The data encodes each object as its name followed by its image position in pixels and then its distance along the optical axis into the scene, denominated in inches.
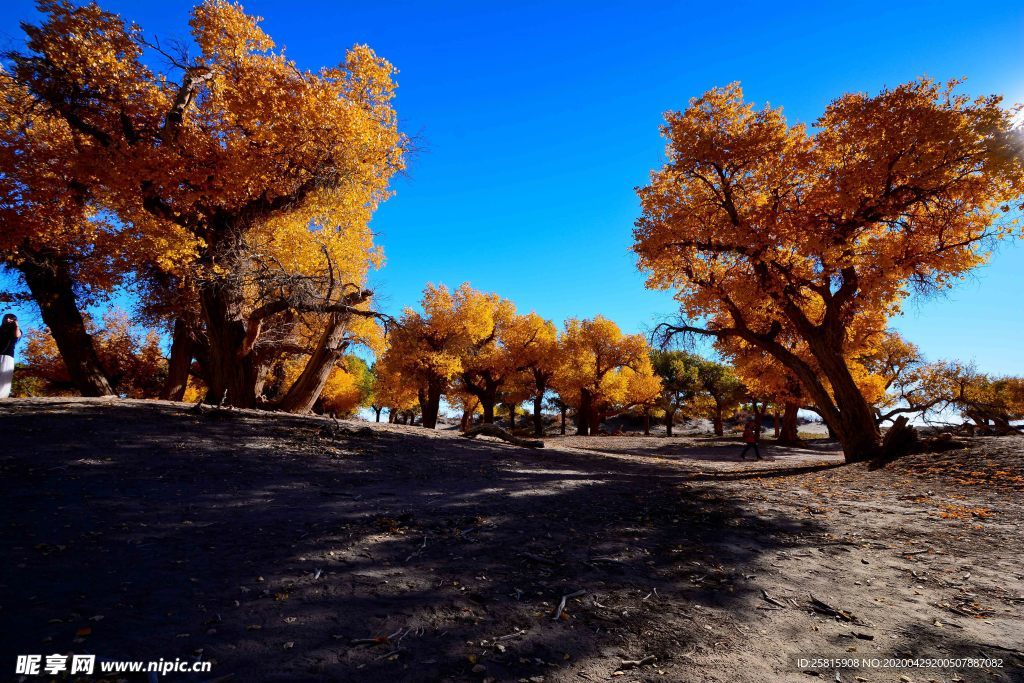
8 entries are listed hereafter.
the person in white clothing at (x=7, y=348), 433.4
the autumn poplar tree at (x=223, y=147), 452.4
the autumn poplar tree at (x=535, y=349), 1518.2
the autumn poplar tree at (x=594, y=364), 1530.5
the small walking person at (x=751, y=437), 853.2
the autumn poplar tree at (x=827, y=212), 457.4
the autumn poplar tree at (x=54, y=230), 532.1
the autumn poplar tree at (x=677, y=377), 2190.0
